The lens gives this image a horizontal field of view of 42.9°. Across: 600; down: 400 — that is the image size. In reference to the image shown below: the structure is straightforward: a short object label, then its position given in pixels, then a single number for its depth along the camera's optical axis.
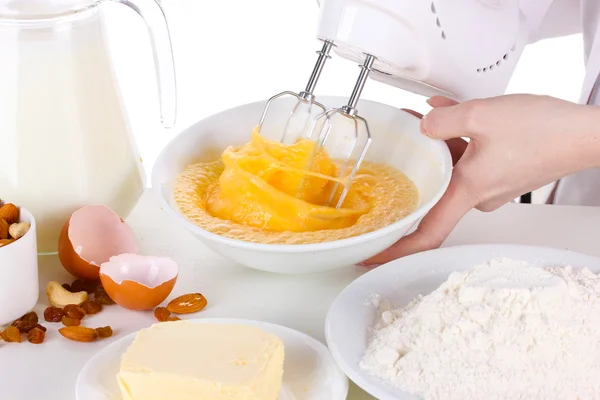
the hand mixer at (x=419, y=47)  0.90
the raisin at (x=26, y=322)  0.87
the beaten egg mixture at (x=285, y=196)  0.91
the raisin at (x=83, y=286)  0.95
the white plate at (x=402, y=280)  0.78
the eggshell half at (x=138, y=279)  0.88
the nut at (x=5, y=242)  0.84
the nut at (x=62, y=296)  0.92
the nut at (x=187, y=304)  0.91
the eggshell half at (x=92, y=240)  0.95
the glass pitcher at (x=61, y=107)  0.91
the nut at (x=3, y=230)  0.86
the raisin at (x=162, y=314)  0.89
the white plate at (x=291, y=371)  0.72
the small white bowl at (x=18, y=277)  0.84
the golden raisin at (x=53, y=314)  0.89
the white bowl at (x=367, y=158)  0.85
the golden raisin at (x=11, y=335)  0.84
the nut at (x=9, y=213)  0.89
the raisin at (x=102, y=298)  0.92
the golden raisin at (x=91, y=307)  0.90
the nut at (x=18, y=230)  0.86
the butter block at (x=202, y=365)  0.65
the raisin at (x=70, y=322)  0.88
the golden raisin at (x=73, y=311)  0.89
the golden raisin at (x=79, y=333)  0.84
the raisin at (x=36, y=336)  0.84
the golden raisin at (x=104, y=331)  0.85
